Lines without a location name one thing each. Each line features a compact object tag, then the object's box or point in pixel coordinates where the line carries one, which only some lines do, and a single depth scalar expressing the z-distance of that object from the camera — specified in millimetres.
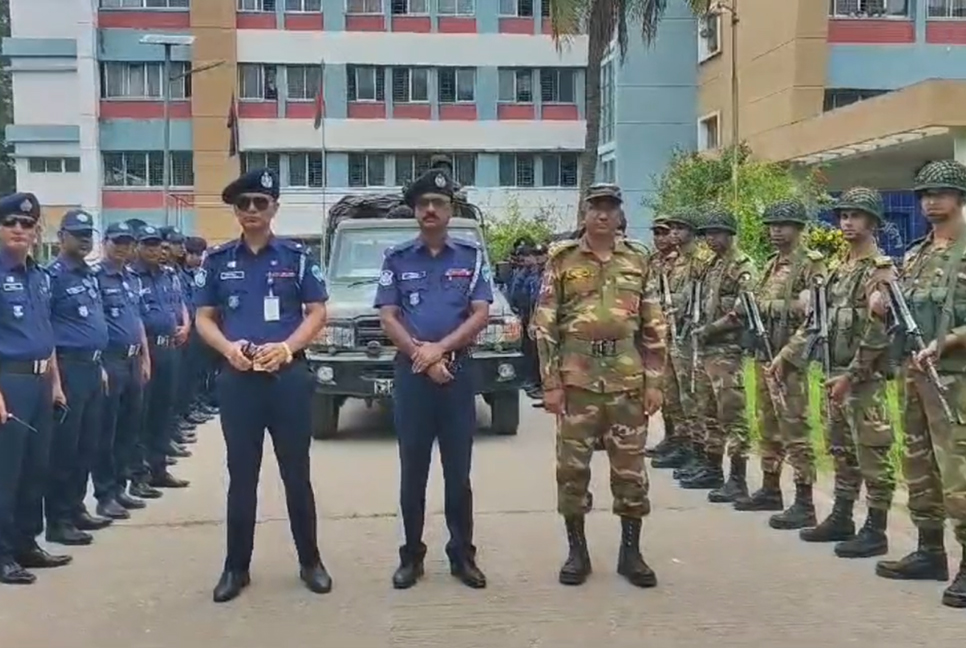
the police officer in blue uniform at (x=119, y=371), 7949
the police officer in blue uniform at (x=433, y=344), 6141
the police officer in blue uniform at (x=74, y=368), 7125
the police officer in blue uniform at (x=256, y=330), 5941
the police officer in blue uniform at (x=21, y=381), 6340
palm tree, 19828
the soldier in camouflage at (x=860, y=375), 6434
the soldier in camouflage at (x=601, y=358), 6078
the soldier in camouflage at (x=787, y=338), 7324
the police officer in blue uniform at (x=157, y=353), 9352
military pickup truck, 10930
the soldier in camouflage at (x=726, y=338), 8047
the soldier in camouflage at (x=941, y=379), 5695
